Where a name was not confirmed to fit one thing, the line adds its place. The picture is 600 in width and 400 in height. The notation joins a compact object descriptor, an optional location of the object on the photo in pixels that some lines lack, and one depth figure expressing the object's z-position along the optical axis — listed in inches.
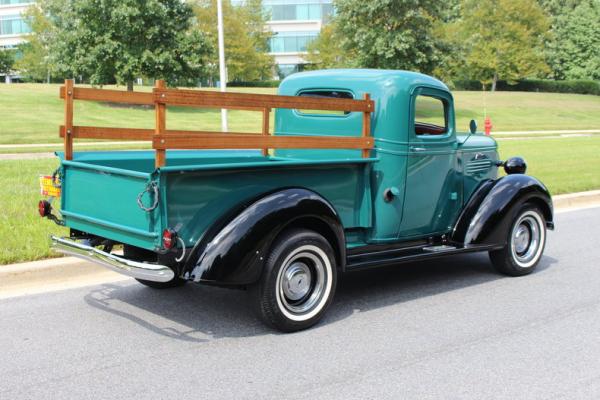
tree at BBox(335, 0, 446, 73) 1347.2
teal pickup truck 175.3
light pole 876.6
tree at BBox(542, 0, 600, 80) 2511.1
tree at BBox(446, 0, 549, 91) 2166.6
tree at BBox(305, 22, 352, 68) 1643.7
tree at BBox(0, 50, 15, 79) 2536.9
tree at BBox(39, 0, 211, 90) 1280.8
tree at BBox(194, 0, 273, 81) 2069.4
